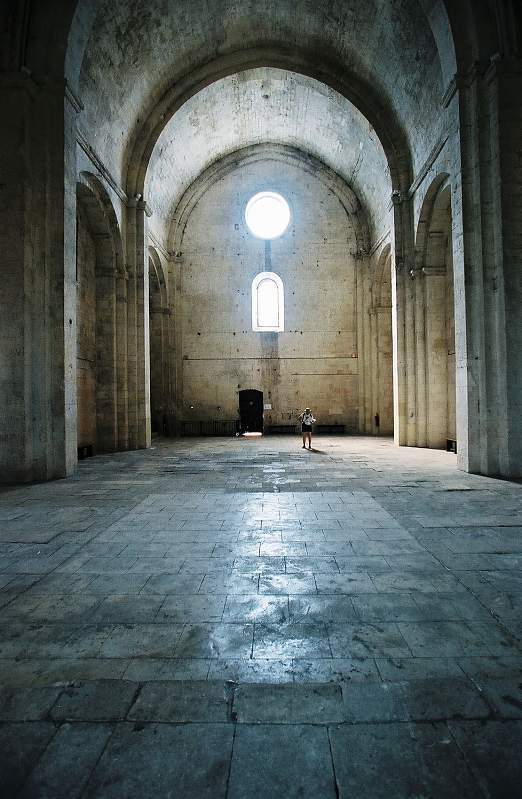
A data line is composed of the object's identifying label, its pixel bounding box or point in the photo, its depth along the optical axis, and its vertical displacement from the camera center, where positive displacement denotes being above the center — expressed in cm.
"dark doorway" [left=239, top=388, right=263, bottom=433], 2252 -23
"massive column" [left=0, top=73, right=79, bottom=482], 953 +263
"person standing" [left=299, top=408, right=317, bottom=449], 1571 -60
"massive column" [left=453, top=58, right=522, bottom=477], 947 +276
